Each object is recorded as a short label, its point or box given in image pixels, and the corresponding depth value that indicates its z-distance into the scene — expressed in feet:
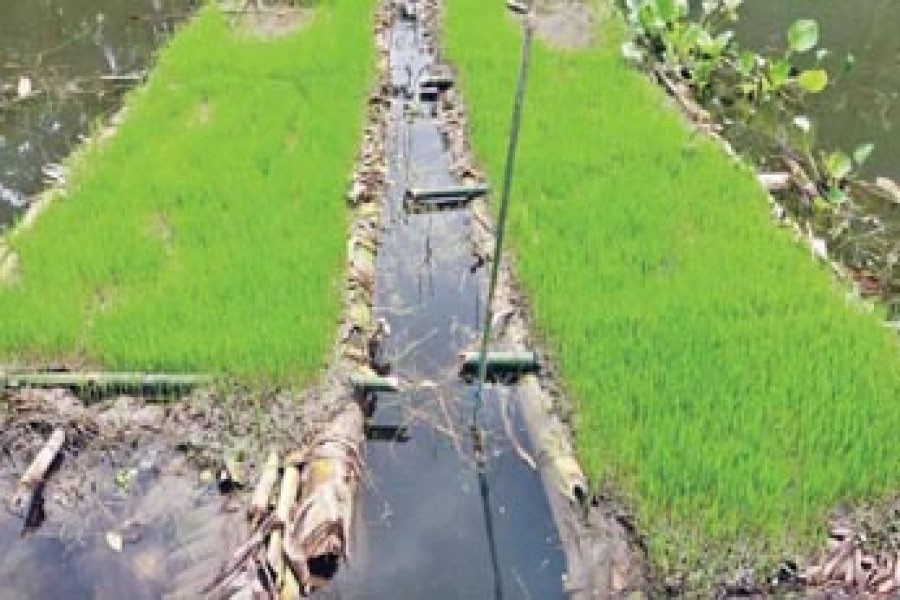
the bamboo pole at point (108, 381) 13.75
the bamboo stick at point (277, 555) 11.03
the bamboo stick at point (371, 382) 13.74
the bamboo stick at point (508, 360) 14.28
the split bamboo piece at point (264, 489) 11.86
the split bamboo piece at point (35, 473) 12.42
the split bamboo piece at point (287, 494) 11.64
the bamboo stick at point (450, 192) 18.52
